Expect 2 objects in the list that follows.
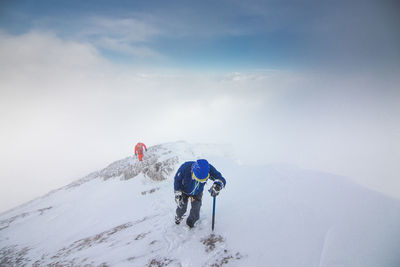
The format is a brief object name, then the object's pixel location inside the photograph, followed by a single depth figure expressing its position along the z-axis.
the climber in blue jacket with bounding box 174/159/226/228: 5.70
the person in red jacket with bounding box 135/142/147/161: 17.20
